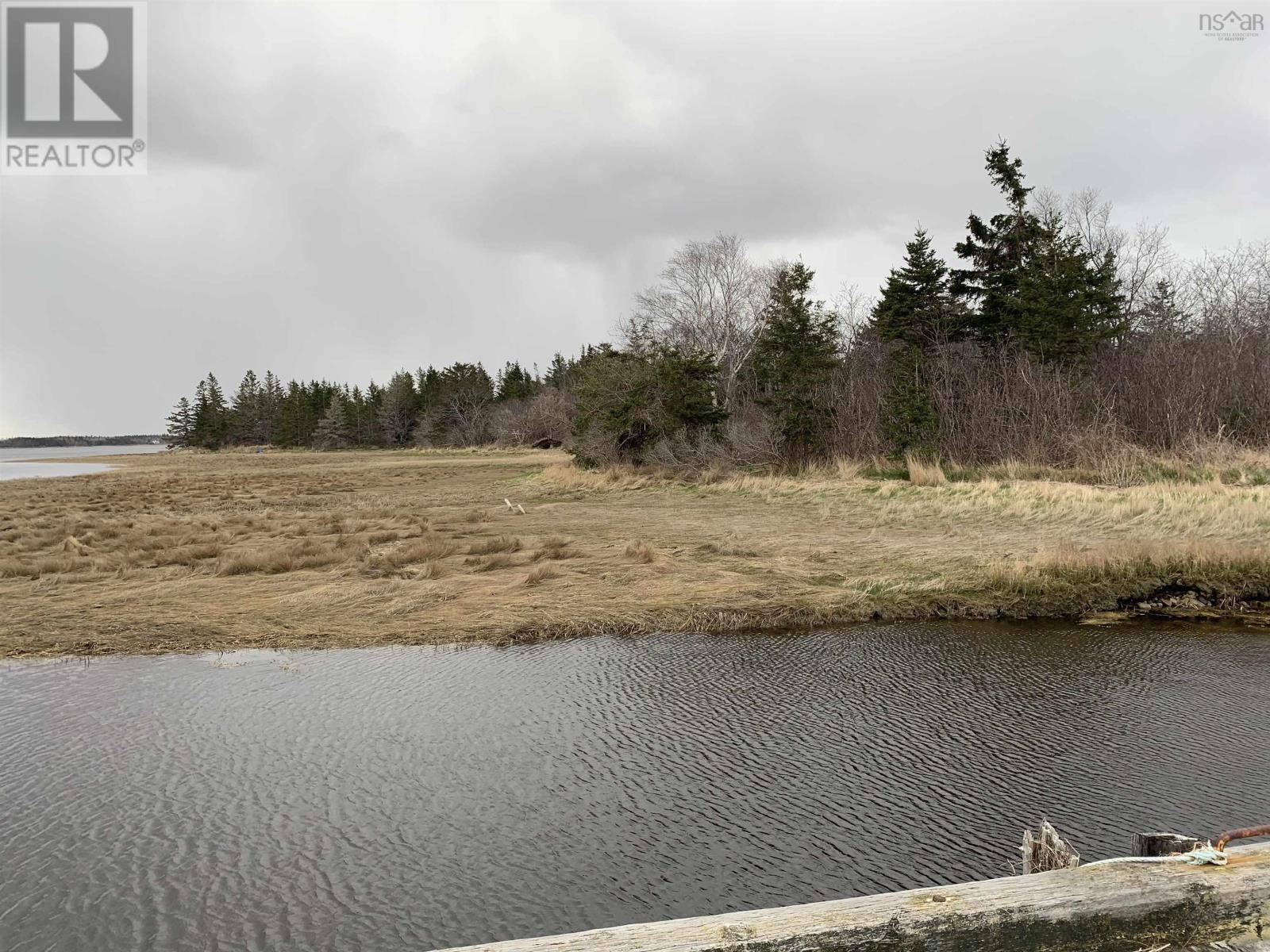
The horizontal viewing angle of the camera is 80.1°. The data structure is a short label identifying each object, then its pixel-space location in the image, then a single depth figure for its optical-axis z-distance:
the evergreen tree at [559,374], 99.22
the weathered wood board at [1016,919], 2.55
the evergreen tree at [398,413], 103.81
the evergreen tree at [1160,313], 36.88
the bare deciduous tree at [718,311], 40.25
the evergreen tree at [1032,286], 28.95
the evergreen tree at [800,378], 30.66
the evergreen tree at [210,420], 114.40
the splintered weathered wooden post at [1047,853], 3.20
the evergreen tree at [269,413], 118.69
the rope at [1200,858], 2.83
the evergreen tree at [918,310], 33.22
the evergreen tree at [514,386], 100.50
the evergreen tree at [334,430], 102.88
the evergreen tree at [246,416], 117.75
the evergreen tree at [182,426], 123.50
